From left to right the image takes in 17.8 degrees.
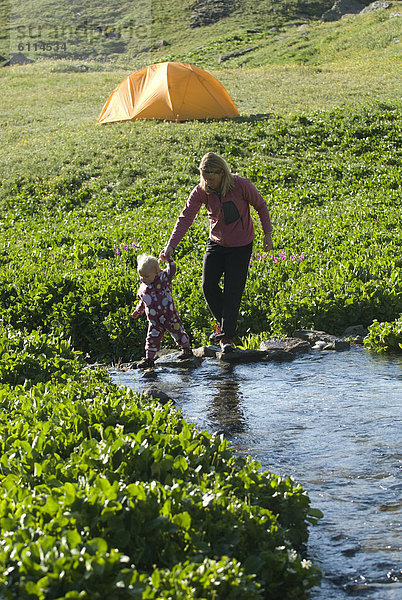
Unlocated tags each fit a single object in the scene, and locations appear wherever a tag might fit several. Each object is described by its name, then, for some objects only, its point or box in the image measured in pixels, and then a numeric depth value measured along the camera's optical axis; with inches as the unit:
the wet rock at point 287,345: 683.1
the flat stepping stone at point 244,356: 676.1
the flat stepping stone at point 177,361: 669.6
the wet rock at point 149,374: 640.9
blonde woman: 623.8
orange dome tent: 2071.1
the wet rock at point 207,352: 703.1
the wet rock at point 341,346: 689.6
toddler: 639.2
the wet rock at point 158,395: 519.2
